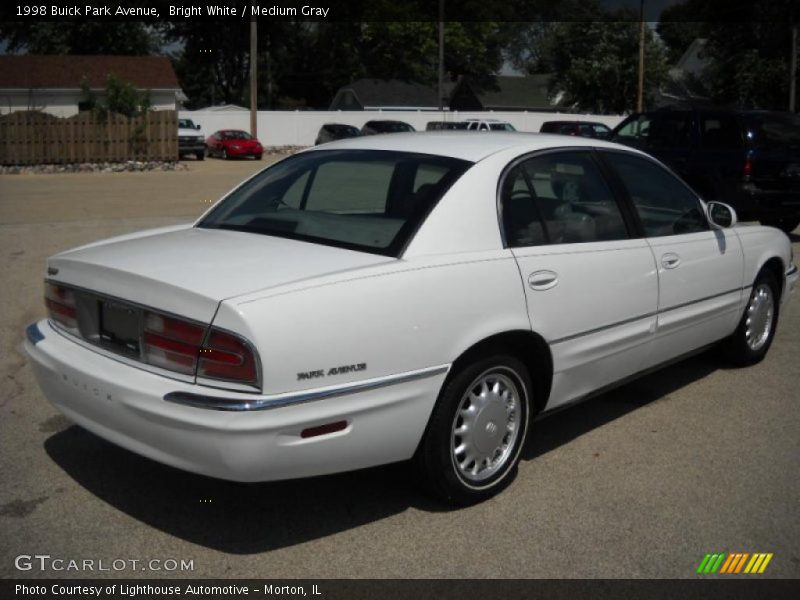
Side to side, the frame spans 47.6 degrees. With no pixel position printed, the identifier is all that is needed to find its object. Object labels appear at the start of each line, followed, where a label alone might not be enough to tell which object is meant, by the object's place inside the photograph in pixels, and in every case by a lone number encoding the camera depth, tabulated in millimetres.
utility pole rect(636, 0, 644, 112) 46531
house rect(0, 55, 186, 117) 46844
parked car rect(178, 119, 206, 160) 36188
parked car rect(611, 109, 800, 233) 11578
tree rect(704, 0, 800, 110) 46688
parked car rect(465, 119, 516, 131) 37625
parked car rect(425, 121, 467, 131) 38566
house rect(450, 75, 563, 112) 71500
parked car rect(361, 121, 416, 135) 38250
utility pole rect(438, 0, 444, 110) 49294
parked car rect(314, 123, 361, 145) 37781
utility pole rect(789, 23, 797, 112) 42031
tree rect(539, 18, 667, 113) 58906
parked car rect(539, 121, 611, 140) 34562
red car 37844
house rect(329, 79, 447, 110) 63875
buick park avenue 3320
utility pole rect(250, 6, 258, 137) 37375
